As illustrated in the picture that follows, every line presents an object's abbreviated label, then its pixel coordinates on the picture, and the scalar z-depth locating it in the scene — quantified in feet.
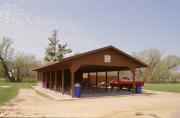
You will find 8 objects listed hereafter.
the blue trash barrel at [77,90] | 39.07
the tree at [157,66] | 134.75
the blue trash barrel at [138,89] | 46.59
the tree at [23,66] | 131.48
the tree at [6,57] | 121.24
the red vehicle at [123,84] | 51.20
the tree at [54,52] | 133.74
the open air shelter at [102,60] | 39.38
